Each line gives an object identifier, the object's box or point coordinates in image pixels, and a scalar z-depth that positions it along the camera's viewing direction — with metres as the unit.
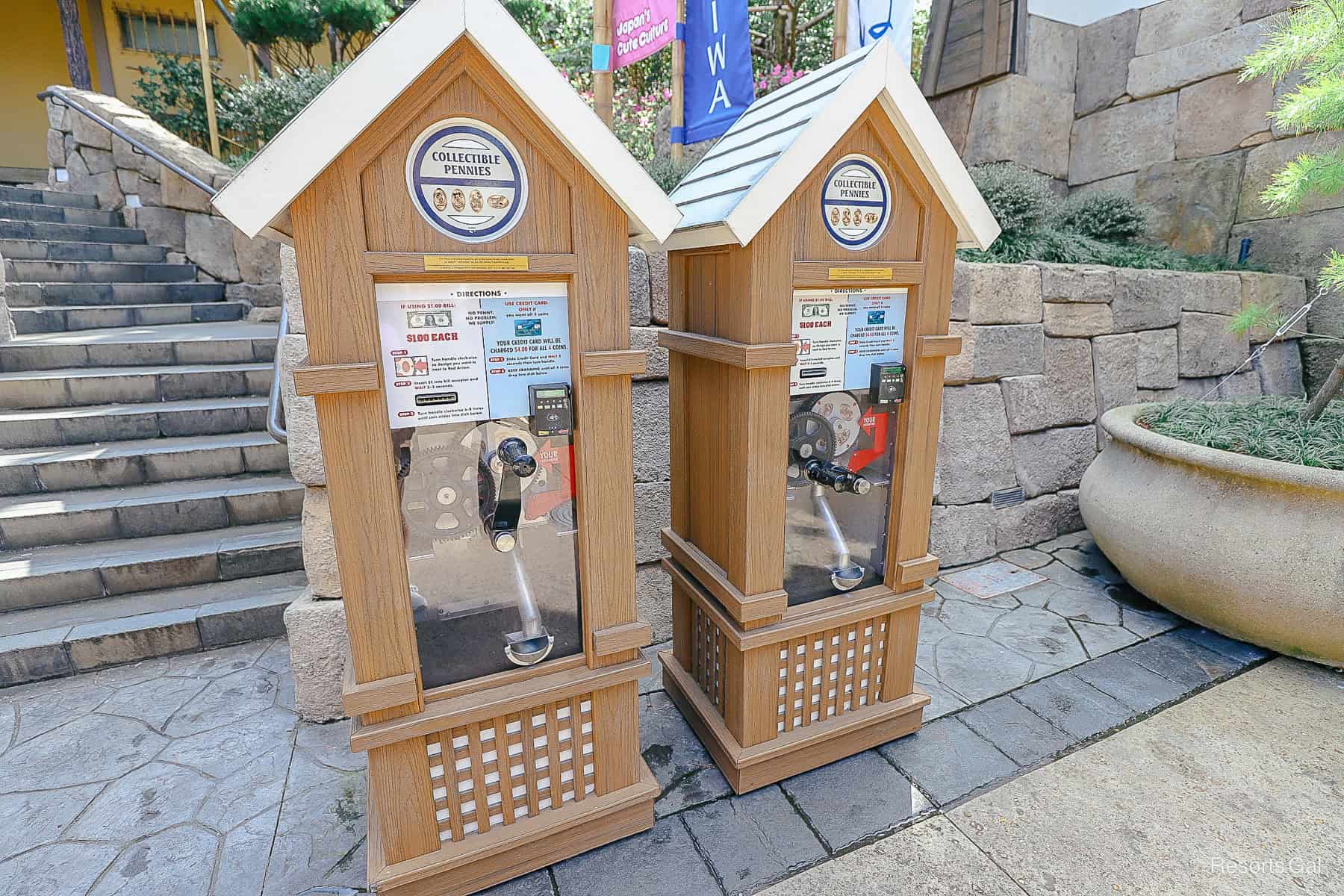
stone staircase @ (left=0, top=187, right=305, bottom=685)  2.85
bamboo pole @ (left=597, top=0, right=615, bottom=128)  4.00
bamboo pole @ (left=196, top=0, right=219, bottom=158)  6.35
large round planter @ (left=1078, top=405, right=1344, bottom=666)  2.59
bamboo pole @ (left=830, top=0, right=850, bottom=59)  3.58
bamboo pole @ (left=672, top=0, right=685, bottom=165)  3.99
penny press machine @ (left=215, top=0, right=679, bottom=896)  1.37
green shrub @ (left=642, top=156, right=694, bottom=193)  3.72
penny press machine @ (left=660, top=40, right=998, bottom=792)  1.81
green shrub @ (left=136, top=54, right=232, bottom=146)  8.23
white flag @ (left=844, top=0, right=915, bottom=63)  3.33
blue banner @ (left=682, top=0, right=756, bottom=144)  3.59
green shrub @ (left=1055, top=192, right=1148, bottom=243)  4.91
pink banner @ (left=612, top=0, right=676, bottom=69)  3.61
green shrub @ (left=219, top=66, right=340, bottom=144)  6.59
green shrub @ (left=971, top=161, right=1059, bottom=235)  4.29
